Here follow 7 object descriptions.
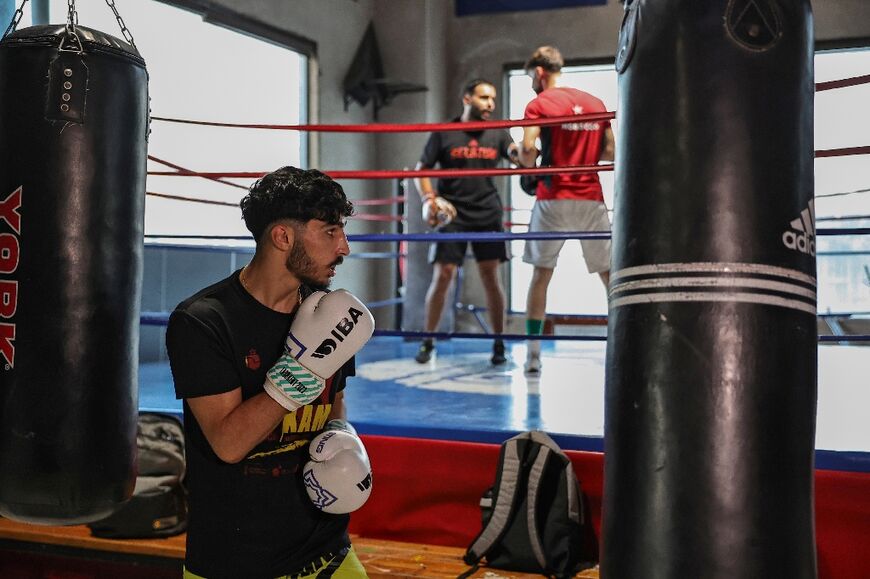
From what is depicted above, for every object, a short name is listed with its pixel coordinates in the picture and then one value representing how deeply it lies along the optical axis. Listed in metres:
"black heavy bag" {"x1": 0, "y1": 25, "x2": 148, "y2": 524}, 1.80
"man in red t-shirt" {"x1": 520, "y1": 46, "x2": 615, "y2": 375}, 3.51
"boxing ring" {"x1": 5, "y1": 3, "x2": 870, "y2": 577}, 2.06
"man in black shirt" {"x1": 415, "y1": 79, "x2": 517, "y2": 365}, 4.09
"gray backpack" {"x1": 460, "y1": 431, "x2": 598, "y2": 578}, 2.18
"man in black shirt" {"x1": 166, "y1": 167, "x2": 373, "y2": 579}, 1.42
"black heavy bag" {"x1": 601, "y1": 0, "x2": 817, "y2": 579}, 1.08
